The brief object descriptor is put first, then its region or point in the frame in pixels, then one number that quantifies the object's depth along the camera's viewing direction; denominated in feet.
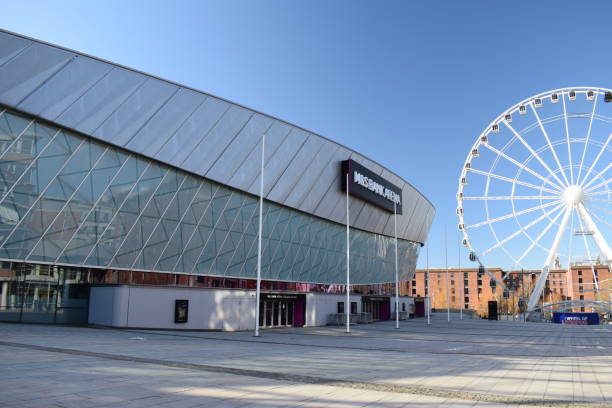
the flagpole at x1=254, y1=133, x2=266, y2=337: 78.89
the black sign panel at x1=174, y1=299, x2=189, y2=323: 83.15
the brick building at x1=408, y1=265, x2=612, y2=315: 517.55
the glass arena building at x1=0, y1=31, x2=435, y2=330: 71.67
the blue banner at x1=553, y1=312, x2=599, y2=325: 189.88
